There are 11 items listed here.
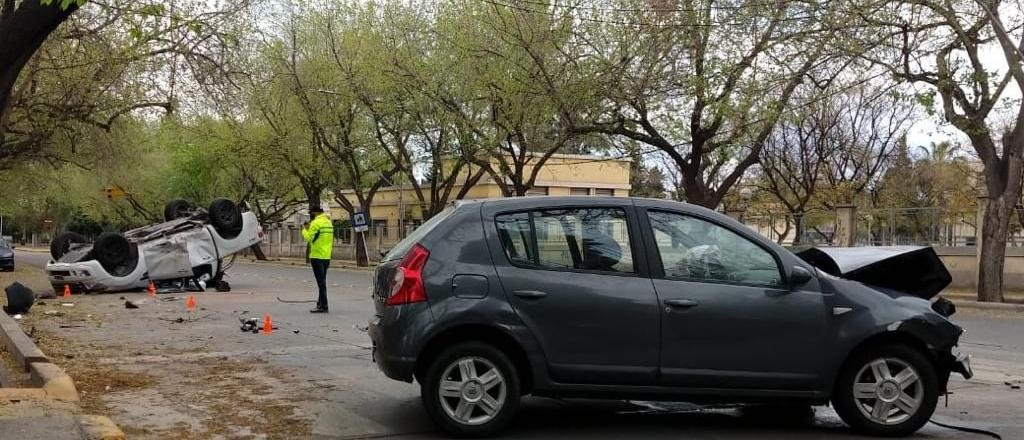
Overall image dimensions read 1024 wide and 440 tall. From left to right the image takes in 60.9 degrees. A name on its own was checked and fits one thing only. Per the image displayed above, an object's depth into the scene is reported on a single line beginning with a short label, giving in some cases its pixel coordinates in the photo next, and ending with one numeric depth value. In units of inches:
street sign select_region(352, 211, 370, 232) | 1427.2
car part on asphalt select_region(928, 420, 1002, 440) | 237.5
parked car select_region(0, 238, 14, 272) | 1195.9
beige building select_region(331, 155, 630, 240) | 1959.9
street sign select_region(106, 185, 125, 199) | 1657.7
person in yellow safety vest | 548.4
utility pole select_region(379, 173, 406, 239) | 1558.8
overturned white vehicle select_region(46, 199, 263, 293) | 706.2
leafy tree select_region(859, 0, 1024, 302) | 697.0
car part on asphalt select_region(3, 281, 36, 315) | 506.6
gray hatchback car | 223.0
